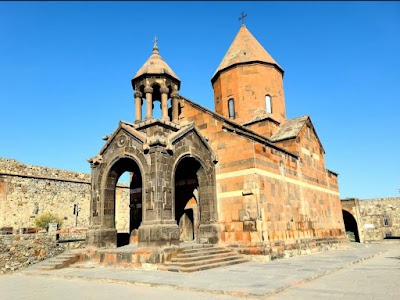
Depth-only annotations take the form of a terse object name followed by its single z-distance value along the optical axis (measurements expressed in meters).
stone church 11.87
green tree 20.86
